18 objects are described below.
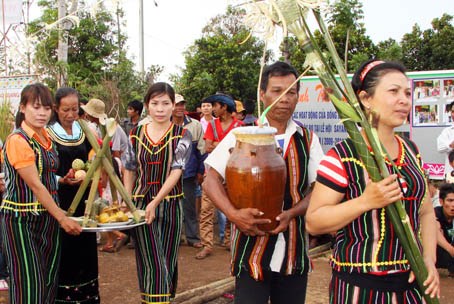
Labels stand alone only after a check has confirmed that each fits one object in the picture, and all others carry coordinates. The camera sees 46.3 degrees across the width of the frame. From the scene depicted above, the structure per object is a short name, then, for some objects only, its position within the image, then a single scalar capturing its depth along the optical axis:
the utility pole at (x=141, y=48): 19.03
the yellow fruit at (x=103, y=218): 3.45
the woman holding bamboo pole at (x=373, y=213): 2.07
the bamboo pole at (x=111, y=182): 3.60
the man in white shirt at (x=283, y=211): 2.64
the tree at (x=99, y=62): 13.01
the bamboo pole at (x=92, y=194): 3.50
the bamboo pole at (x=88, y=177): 3.52
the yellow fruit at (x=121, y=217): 3.48
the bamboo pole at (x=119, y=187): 3.55
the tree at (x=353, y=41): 16.28
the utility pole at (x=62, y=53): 10.73
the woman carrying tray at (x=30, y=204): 3.33
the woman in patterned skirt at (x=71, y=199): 3.85
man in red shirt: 6.43
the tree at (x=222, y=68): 20.08
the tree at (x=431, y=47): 19.67
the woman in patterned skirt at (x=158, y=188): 3.80
